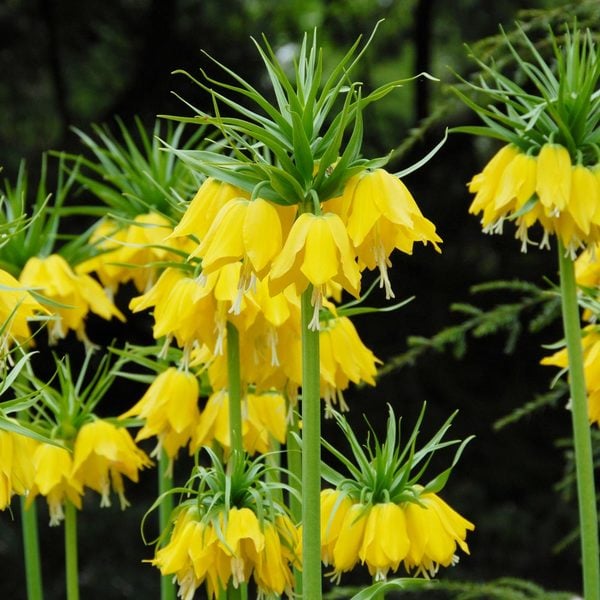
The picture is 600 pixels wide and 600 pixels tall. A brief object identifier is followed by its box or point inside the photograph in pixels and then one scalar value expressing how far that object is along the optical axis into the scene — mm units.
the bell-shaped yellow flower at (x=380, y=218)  2819
